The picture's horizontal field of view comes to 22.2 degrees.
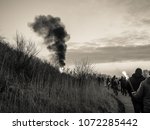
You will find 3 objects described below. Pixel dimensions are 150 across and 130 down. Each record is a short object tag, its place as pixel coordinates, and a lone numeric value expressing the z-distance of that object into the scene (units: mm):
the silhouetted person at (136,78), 7910
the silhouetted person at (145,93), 5226
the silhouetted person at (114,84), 18655
